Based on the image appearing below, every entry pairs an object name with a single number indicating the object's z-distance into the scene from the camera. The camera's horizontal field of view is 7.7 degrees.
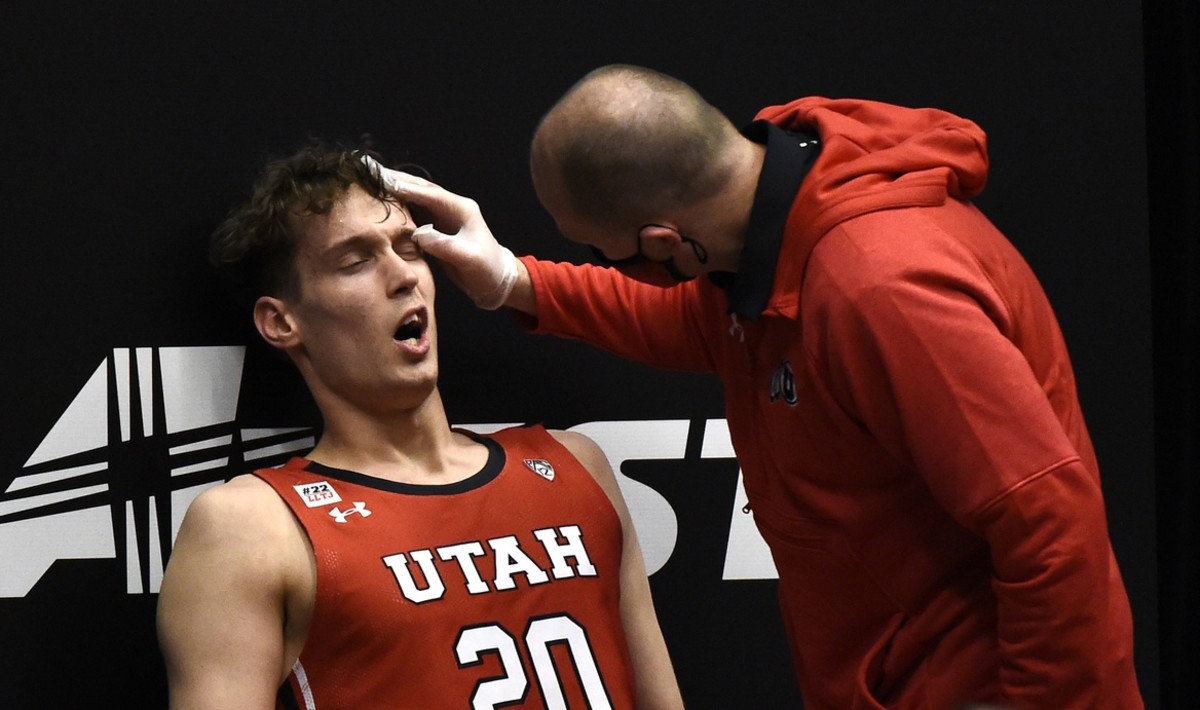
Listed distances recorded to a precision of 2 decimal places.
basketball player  9.40
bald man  9.08
